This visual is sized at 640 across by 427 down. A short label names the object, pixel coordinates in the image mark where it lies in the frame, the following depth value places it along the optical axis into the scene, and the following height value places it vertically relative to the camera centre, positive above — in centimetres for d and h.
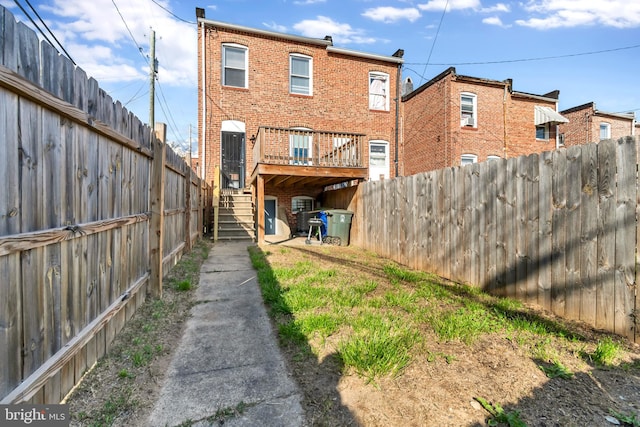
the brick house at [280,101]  1116 +420
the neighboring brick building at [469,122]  1283 +382
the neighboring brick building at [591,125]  1744 +481
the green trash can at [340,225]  863 -51
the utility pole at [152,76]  1233 +524
